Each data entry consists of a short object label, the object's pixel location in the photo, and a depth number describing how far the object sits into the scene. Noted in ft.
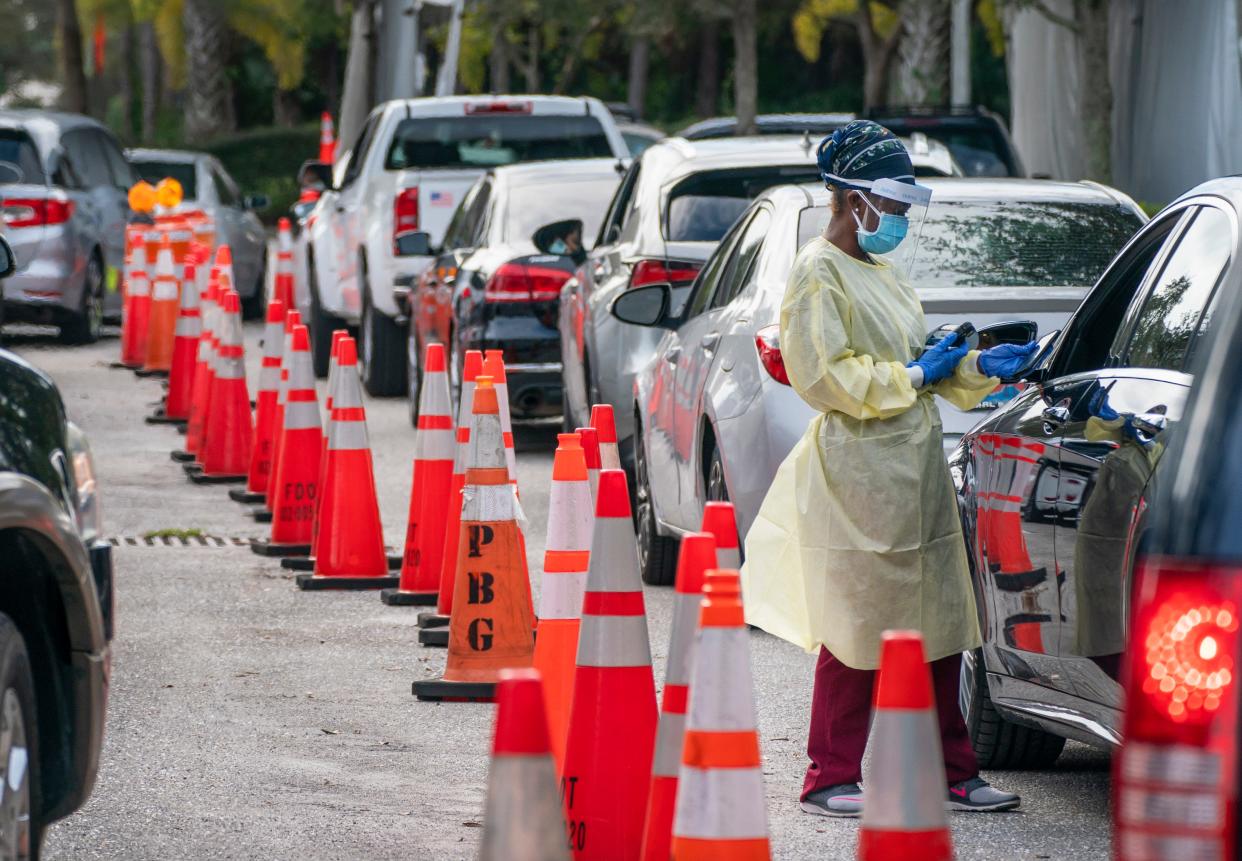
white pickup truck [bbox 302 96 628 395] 109.70
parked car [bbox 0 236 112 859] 30.14
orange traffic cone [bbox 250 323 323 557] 66.69
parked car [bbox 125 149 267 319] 163.84
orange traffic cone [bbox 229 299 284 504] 76.54
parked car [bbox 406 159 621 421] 88.17
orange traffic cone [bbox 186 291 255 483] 83.15
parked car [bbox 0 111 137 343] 131.44
